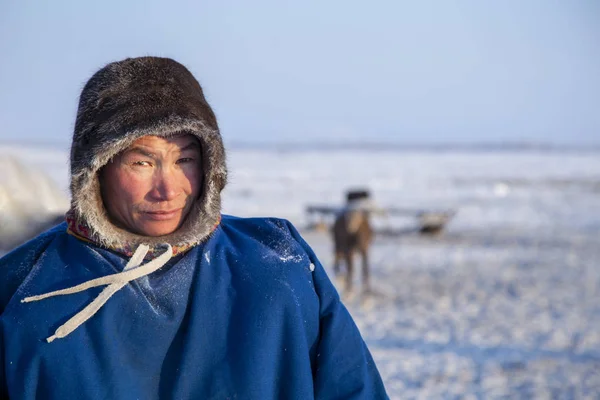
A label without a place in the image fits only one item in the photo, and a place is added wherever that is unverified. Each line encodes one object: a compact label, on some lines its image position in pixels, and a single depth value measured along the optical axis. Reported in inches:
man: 163.0
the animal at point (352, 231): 901.2
